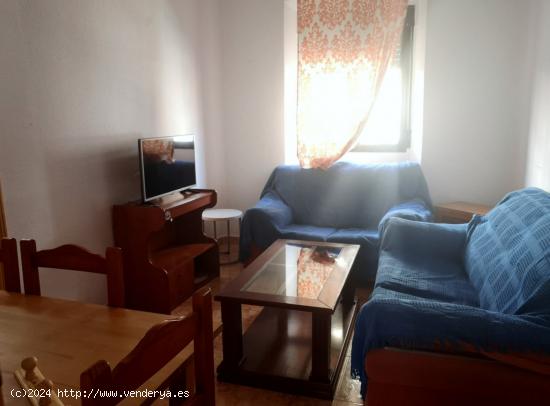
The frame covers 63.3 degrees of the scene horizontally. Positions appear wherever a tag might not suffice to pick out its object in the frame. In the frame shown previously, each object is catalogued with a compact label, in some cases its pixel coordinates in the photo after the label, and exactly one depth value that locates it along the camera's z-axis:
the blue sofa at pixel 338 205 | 3.40
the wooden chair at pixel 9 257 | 1.49
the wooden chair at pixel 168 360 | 0.73
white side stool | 3.77
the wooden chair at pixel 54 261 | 1.48
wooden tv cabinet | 2.85
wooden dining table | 0.99
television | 2.88
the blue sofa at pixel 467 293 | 1.44
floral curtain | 3.82
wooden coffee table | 2.08
